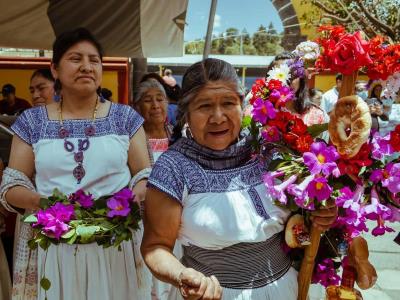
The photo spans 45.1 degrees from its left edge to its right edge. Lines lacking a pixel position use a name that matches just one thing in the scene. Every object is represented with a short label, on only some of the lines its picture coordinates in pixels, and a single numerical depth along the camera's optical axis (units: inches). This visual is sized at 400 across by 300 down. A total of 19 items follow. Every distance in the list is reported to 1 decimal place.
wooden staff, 60.9
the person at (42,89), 148.0
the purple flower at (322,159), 58.3
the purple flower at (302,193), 59.3
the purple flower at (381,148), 60.1
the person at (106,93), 183.2
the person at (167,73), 421.5
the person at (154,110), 152.5
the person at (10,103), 282.5
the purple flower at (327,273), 73.9
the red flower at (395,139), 59.9
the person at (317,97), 260.9
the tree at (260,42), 1593.8
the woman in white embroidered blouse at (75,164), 91.8
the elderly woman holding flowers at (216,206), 66.6
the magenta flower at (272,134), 67.9
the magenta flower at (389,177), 58.8
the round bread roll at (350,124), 57.3
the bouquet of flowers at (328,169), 58.7
